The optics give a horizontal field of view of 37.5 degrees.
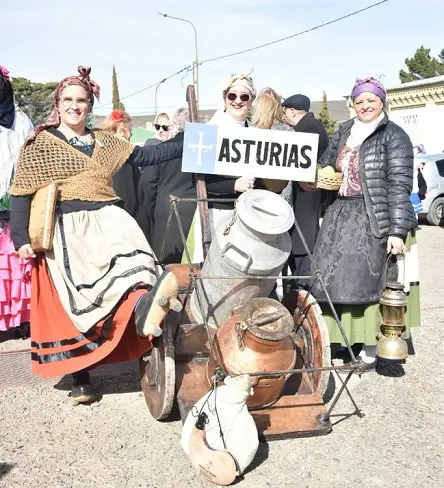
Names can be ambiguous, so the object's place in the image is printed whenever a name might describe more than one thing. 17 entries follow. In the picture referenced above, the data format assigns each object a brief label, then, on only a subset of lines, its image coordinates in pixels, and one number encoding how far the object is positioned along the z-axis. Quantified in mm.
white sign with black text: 3955
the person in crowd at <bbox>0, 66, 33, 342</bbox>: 5016
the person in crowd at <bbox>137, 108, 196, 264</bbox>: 5090
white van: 12680
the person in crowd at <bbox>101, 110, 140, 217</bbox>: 5215
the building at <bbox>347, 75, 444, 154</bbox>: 22938
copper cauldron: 3256
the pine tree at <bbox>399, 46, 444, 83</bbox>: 40750
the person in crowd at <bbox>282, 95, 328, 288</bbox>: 4717
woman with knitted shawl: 3545
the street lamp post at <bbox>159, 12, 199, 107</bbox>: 25422
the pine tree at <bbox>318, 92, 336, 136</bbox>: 32612
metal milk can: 3459
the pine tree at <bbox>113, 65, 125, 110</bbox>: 47750
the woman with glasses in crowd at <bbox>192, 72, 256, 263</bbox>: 4180
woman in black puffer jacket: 4031
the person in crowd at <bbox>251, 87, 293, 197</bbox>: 4617
